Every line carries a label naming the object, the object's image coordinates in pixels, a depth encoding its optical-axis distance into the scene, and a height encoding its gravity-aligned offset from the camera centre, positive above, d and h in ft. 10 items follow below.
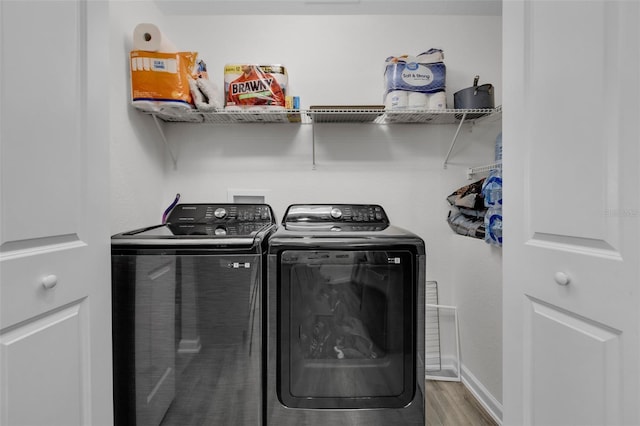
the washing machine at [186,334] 4.22 -1.69
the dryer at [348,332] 4.35 -1.72
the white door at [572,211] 2.13 -0.01
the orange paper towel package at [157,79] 5.43 +2.33
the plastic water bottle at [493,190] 5.12 +0.33
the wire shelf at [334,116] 6.13 +1.98
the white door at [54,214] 2.45 -0.04
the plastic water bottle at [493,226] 5.08 -0.28
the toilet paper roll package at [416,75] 6.10 +2.66
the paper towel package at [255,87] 6.04 +2.41
